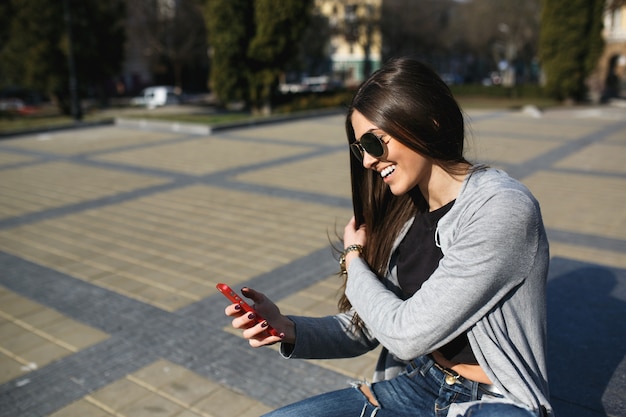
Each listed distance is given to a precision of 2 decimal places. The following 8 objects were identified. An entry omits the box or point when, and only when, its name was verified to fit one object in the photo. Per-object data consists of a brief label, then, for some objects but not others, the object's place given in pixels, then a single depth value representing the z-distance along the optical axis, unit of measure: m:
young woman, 1.47
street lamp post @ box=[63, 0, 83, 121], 18.38
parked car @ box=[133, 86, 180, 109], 32.22
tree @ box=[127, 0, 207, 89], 34.16
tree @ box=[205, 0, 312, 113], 19.72
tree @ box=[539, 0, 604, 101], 25.72
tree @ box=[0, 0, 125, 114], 19.42
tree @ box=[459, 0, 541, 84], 39.91
